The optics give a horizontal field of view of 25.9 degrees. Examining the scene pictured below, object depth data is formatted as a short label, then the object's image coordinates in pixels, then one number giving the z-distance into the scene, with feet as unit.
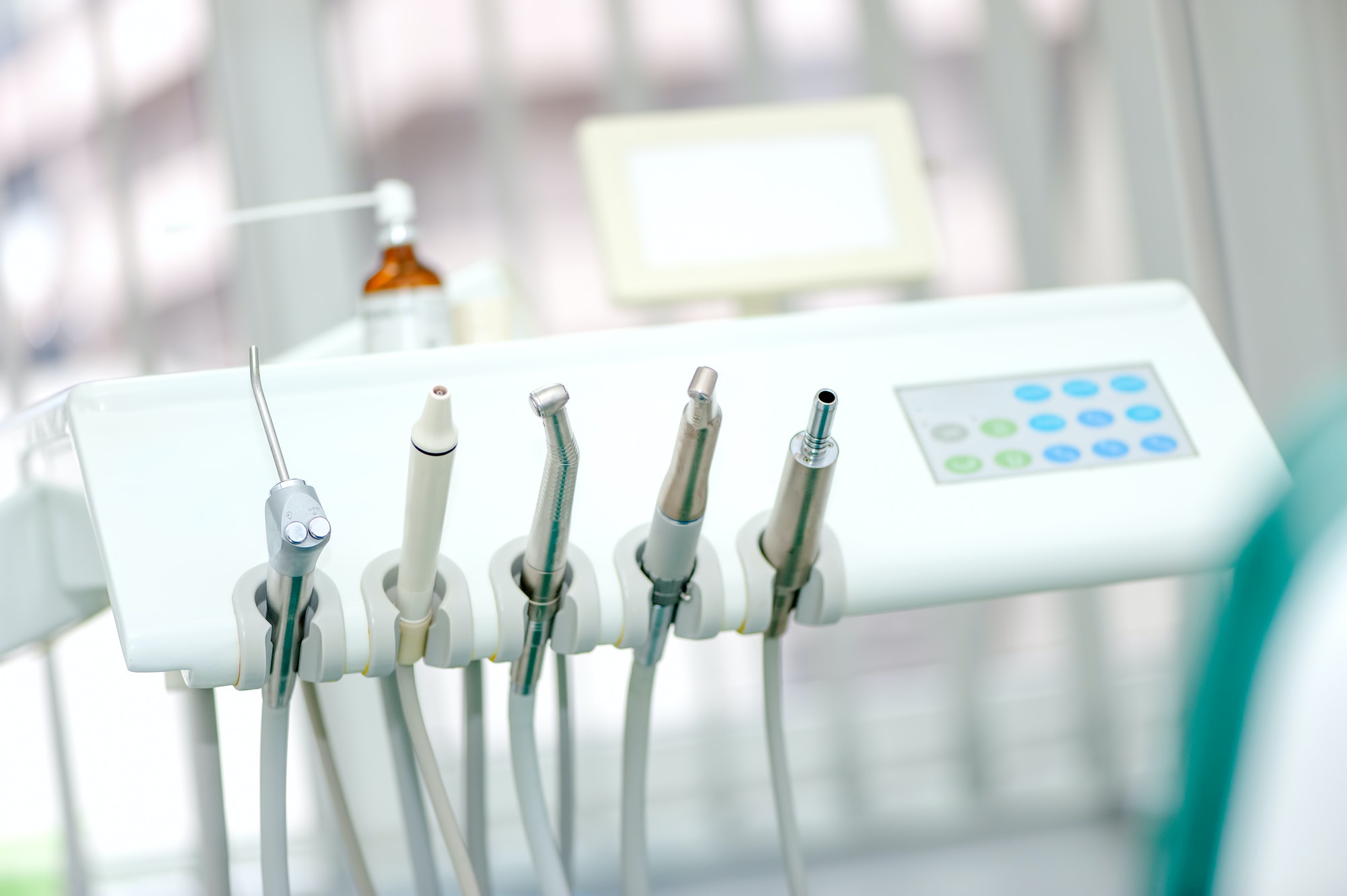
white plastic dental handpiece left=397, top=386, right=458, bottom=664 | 4.36
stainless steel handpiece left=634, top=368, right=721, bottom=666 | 4.38
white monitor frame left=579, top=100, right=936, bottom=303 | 5.60
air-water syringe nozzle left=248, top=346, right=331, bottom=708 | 4.30
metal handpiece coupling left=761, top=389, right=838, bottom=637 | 4.46
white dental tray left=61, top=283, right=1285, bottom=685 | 4.56
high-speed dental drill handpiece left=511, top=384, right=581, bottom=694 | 4.31
